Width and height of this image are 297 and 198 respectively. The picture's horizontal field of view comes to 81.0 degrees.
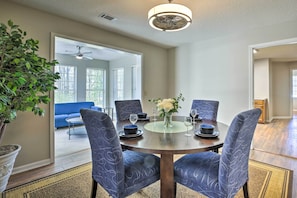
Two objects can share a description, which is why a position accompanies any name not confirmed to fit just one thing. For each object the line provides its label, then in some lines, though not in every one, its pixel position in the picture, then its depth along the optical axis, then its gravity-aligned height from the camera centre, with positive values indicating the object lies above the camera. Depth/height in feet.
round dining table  4.40 -1.21
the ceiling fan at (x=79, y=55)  16.57 +4.16
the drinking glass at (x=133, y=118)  6.33 -0.70
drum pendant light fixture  5.80 +2.92
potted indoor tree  5.69 +0.63
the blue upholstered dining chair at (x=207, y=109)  8.61 -0.48
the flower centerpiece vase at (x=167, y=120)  6.50 -0.80
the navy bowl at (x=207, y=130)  5.39 -0.95
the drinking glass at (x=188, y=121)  5.85 -0.74
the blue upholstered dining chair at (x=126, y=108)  8.75 -0.48
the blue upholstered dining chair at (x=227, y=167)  4.04 -1.90
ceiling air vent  8.89 +4.29
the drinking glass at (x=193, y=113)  6.86 -0.55
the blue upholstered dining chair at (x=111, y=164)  4.31 -1.88
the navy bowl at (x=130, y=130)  5.43 -0.98
